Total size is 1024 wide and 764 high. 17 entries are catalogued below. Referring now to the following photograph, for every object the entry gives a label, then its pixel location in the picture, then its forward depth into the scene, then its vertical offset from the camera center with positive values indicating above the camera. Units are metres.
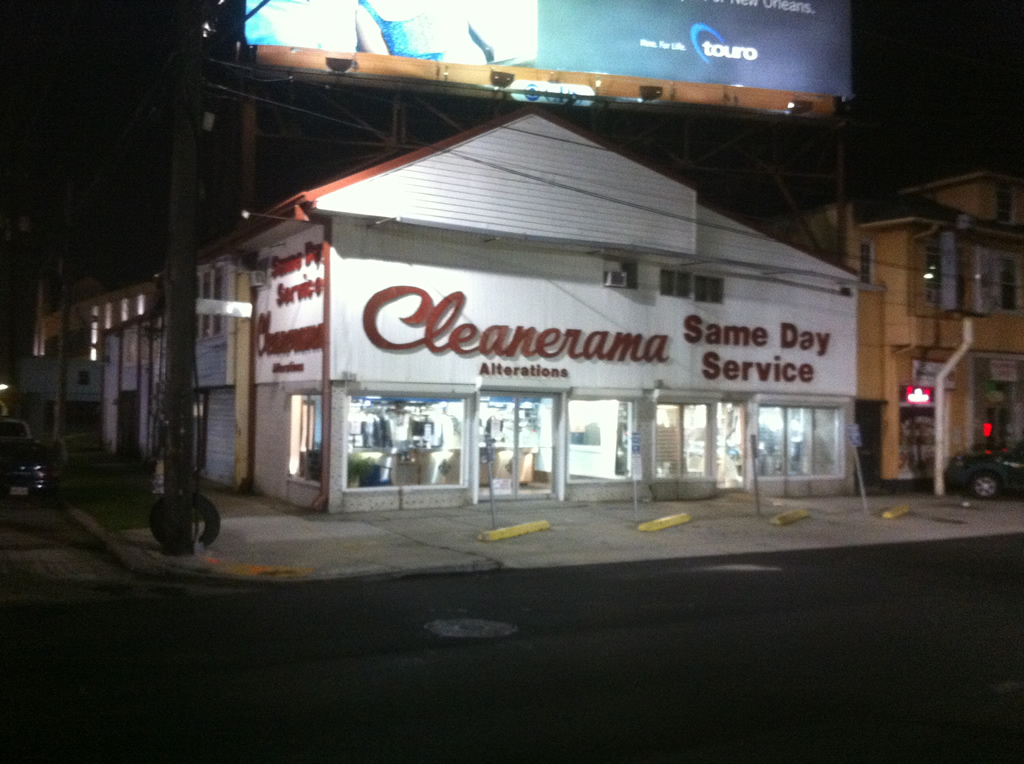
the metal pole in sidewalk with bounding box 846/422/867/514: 19.56 -0.33
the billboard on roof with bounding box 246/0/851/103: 23.27 +9.59
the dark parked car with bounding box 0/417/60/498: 19.23 -1.07
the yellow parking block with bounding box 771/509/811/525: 18.33 -1.84
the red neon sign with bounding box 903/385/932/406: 25.08 +0.61
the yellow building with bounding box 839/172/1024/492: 24.72 +2.46
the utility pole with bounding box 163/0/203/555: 12.85 +1.79
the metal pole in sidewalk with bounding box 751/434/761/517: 18.43 -0.69
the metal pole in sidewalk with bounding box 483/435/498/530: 15.98 -0.58
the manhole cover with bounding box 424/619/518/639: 9.26 -2.02
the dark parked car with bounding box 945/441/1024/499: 23.61 -1.23
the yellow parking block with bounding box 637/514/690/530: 17.19 -1.84
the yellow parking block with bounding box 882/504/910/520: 20.03 -1.89
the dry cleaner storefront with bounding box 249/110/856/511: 18.05 +1.12
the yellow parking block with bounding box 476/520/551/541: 15.52 -1.82
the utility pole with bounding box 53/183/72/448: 28.44 +2.13
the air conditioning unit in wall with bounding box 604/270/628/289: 20.61 +2.90
